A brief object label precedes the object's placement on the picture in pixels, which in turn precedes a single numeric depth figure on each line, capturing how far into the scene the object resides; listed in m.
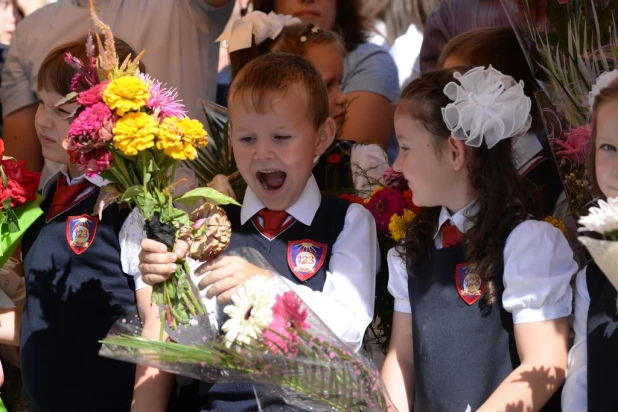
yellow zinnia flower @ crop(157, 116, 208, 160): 5.36
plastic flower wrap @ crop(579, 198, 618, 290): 4.43
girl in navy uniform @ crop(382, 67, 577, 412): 5.68
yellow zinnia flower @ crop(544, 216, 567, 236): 6.28
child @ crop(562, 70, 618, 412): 5.23
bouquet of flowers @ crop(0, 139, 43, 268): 6.70
